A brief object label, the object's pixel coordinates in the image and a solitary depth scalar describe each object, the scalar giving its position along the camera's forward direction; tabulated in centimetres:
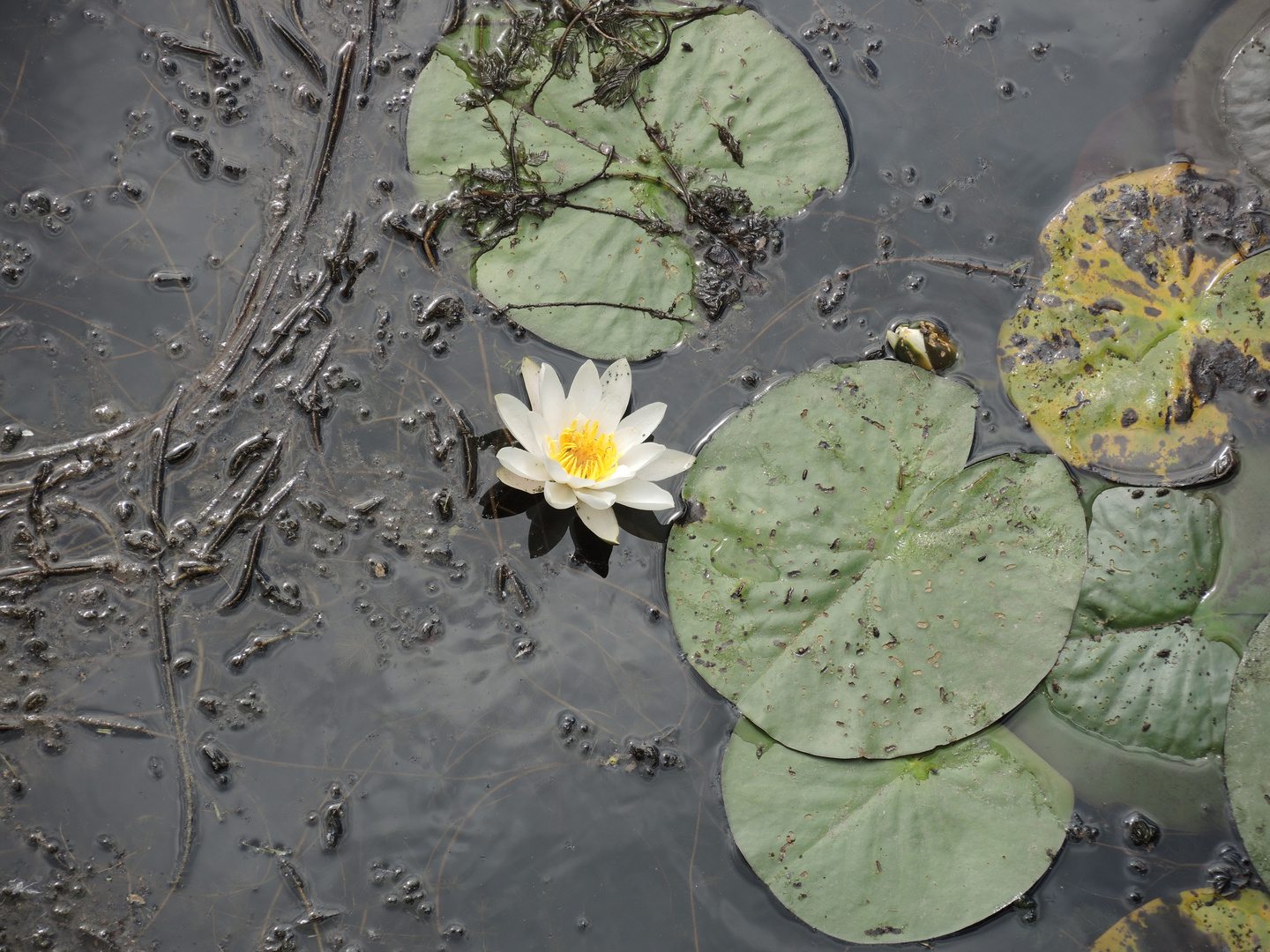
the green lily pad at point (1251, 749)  267
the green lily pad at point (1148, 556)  276
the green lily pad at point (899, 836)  260
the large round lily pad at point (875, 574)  265
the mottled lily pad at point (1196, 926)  270
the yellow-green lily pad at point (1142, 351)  288
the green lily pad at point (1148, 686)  274
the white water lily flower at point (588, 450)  269
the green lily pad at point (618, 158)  297
